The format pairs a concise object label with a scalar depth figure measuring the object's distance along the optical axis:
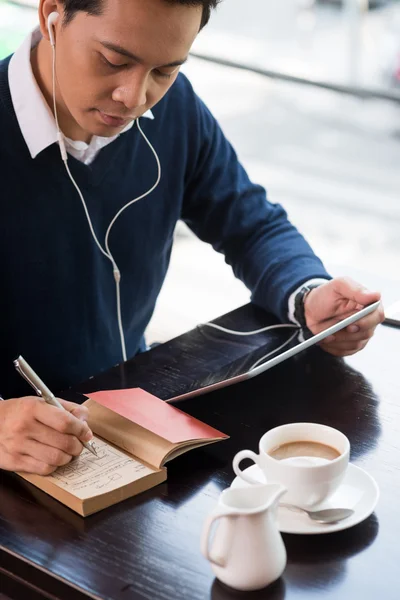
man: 1.85
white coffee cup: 1.62
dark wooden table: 1.57
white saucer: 1.63
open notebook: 1.69
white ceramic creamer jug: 1.53
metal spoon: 1.64
